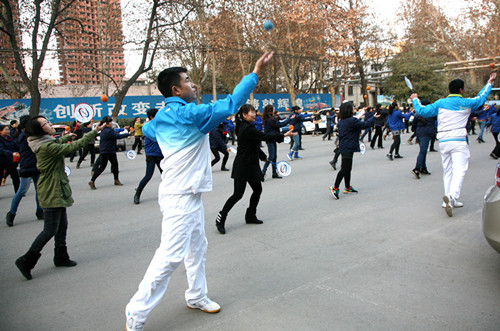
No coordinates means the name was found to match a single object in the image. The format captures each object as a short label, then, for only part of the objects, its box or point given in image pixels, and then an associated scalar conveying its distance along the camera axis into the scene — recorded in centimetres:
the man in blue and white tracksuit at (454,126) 621
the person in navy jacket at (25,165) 677
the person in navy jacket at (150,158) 835
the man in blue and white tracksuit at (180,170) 291
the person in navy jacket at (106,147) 1018
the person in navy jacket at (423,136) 956
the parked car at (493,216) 371
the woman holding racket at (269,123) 1054
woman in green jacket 449
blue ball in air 373
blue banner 2117
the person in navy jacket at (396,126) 1309
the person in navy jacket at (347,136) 784
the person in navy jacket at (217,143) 1158
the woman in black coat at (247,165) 593
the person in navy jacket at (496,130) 1229
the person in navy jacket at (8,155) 799
